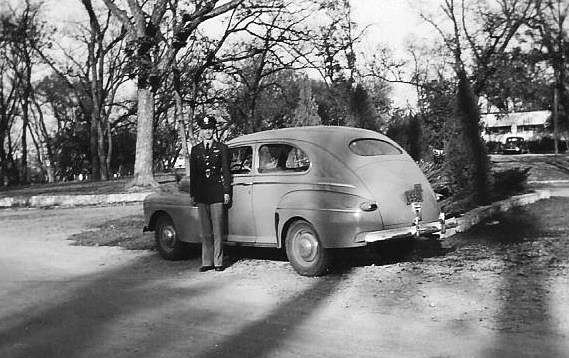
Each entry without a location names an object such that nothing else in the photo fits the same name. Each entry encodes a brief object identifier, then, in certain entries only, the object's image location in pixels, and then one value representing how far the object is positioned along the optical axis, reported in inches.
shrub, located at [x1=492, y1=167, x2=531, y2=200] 539.5
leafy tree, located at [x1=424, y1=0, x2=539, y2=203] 479.2
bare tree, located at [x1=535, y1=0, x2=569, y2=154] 1165.1
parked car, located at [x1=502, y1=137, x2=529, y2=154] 2611.7
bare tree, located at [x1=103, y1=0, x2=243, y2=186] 854.7
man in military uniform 306.5
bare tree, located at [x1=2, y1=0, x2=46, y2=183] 1587.1
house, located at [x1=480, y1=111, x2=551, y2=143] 3496.6
